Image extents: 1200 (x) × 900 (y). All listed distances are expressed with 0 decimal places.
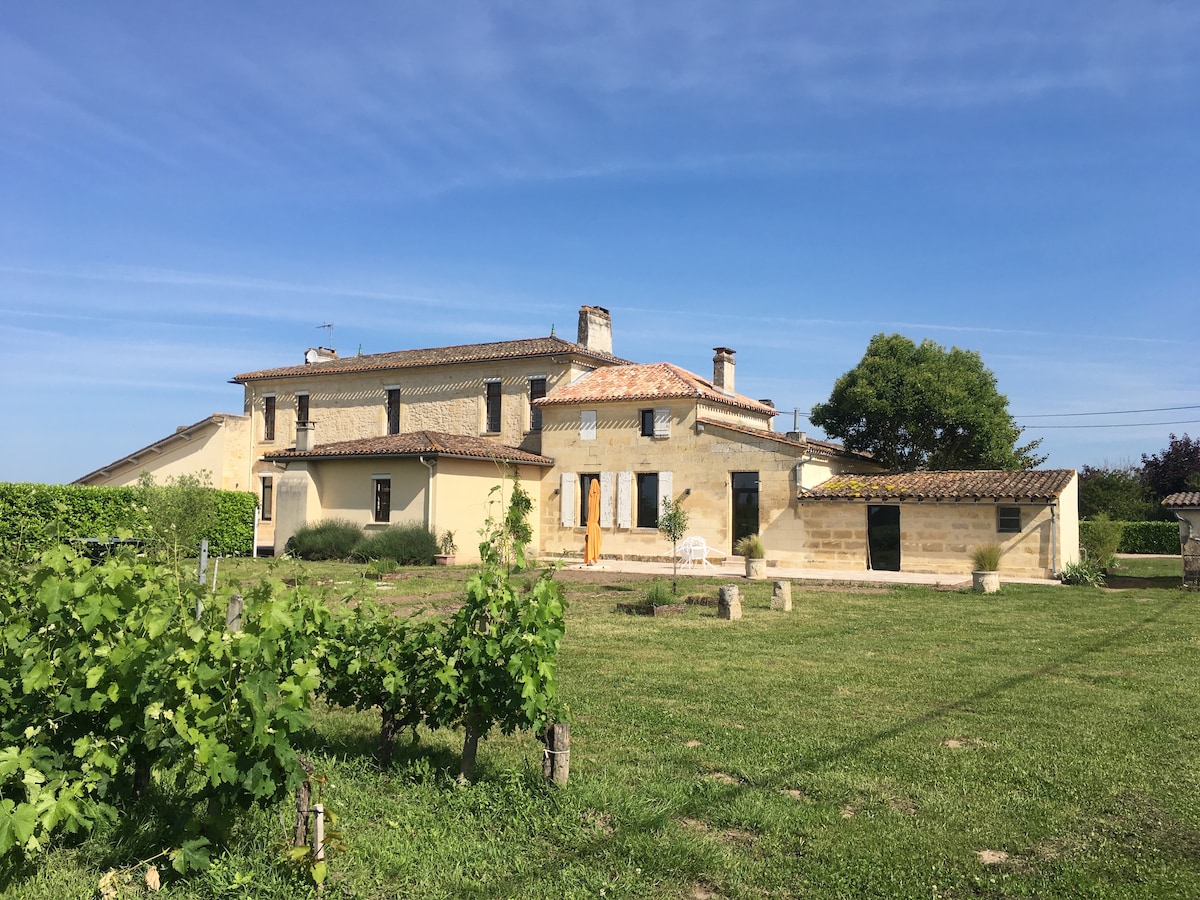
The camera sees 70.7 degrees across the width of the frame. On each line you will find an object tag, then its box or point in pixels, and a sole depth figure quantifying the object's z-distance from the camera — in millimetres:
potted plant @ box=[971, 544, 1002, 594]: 15719
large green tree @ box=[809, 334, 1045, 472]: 25594
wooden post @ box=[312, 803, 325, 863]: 3457
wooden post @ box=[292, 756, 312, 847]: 3551
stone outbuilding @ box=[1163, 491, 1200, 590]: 16734
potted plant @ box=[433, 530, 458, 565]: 21812
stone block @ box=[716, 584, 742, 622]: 11828
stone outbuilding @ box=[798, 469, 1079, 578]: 18500
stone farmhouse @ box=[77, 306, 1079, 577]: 19719
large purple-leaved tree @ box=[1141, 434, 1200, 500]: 36031
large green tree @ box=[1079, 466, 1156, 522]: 33656
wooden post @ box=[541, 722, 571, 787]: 4441
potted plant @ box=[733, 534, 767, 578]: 18625
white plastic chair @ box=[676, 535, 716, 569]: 21844
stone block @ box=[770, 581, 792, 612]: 13086
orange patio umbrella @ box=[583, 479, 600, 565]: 21547
